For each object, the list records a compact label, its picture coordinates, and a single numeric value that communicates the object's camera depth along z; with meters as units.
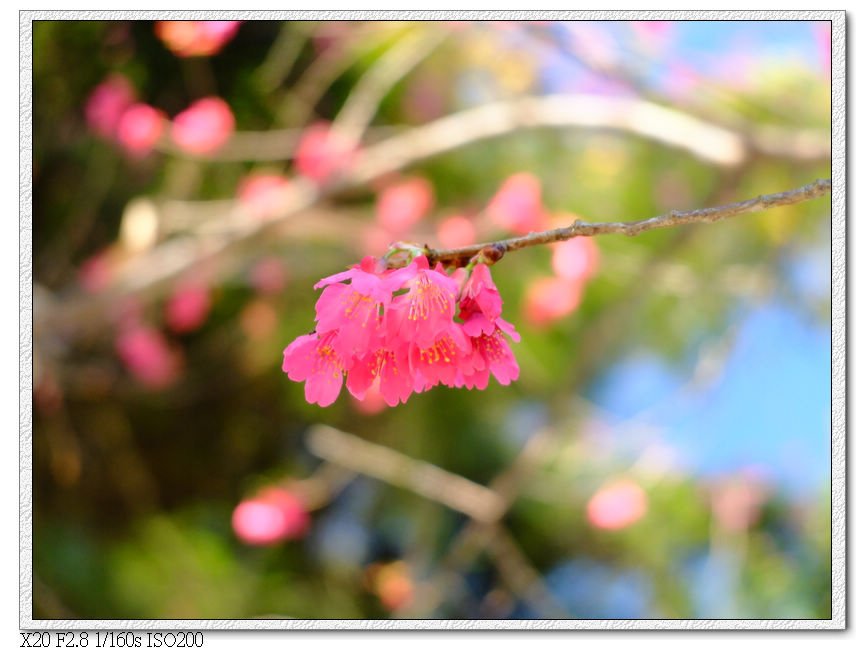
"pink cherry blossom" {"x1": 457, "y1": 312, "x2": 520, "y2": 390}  0.72
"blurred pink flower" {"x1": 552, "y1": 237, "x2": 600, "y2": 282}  1.45
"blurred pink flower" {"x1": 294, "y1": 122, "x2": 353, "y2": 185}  1.49
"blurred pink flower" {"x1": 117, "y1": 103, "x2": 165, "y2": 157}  1.47
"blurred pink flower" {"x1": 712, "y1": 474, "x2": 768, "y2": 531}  1.31
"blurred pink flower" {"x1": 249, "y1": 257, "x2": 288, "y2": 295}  1.86
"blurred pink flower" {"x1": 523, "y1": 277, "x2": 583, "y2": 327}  1.82
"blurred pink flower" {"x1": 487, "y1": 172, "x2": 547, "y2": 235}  1.44
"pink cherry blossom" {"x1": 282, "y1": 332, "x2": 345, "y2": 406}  0.73
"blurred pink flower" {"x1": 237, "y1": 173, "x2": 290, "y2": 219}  1.48
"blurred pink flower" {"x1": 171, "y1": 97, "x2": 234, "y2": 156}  1.48
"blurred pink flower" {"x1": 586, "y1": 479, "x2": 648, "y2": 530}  1.38
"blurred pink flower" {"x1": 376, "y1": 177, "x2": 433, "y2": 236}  1.84
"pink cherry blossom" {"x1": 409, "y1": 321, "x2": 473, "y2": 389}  0.73
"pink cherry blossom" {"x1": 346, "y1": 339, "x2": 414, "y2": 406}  0.73
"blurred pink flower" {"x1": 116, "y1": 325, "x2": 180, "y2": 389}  1.89
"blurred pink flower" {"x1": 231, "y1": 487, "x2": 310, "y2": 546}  1.46
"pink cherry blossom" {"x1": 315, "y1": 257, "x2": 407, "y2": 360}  0.71
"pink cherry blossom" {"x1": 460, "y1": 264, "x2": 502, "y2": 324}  0.72
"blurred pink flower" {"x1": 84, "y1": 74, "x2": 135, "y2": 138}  1.44
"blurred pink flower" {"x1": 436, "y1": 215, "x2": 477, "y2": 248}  1.82
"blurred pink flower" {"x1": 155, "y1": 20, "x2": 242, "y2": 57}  1.18
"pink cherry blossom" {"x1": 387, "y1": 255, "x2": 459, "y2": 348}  0.71
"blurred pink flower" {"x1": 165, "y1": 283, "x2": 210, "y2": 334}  1.89
